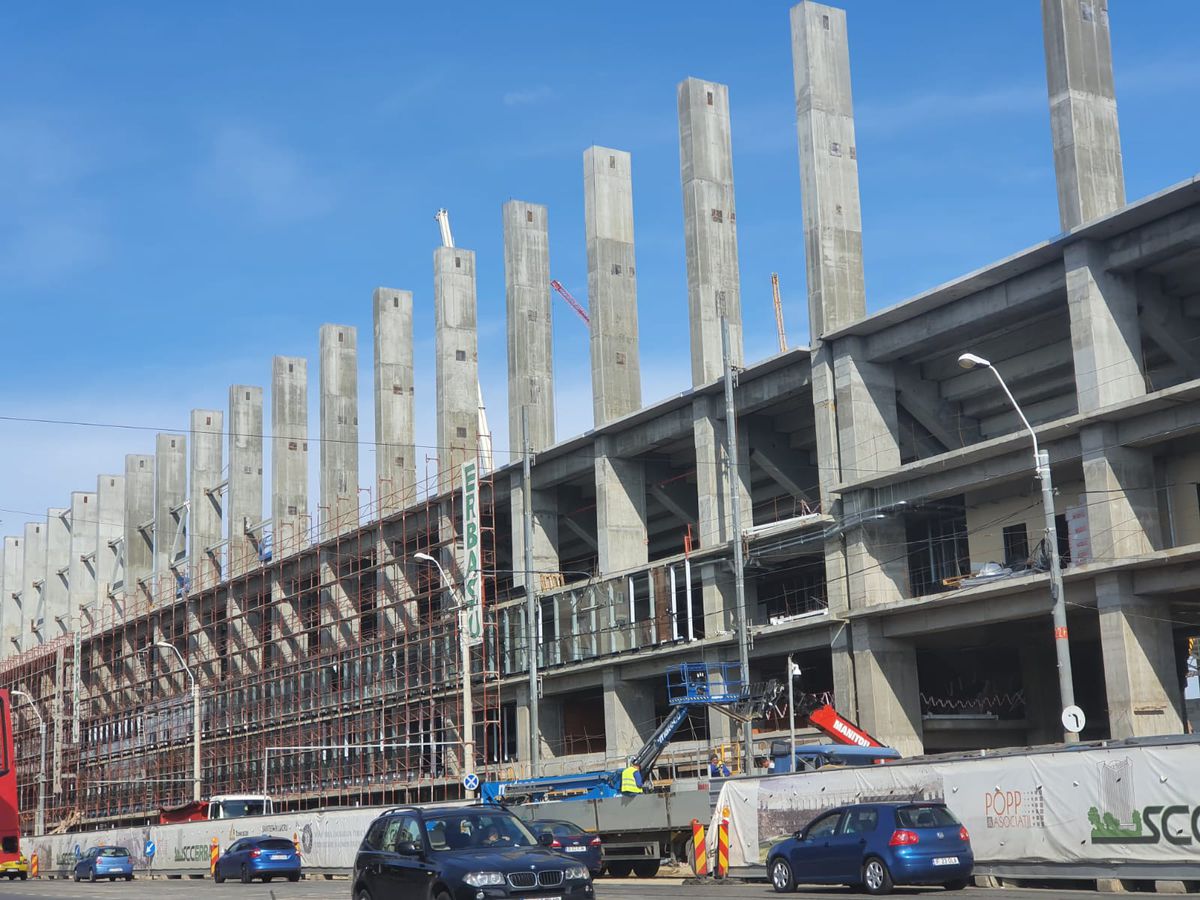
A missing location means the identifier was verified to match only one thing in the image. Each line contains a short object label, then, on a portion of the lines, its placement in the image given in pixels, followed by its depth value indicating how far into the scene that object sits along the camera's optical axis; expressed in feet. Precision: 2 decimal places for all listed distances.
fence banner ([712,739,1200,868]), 68.18
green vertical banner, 184.24
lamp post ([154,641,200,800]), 201.26
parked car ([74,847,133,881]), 156.56
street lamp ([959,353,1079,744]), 93.45
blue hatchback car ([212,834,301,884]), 130.52
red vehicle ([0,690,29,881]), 85.66
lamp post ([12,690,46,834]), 271.90
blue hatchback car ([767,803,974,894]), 71.36
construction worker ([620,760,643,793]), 119.44
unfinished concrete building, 127.24
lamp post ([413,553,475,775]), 161.58
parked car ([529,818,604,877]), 99.25
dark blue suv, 52.16
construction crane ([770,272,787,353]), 332.19
